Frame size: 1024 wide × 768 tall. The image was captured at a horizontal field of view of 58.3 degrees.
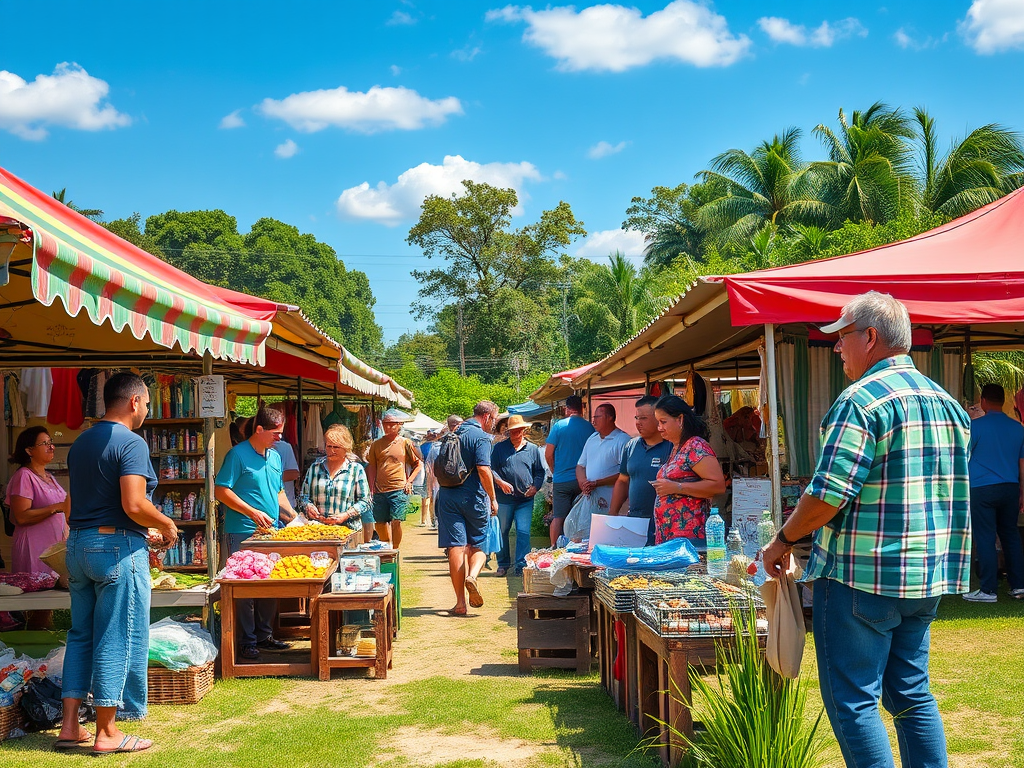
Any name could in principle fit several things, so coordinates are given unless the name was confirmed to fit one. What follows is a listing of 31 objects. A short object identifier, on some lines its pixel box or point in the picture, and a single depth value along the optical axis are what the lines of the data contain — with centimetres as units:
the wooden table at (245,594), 629
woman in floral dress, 582
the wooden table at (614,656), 505
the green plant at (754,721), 359
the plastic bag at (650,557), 554
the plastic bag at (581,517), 857
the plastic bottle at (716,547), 526
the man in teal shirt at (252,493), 683
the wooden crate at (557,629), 636
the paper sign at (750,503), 760
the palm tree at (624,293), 4350
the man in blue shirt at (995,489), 791
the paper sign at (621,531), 638
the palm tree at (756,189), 3600
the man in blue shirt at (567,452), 1027
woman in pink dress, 716
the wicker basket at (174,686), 578
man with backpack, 852
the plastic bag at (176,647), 579
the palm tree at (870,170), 2955
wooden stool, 636
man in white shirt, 855
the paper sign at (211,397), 644
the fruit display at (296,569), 638
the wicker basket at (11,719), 501
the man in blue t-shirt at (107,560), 472
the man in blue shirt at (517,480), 1137
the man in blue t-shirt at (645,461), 680
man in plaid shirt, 302
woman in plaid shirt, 769
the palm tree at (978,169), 2669
